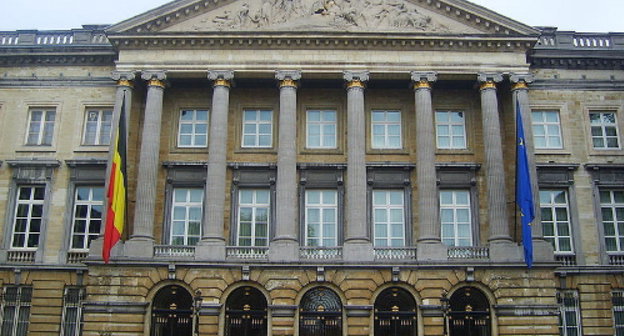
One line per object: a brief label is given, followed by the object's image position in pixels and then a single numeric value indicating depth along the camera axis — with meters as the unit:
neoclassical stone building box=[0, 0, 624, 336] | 28.89
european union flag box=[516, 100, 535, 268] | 27.44
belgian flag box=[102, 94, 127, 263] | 27.50
